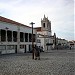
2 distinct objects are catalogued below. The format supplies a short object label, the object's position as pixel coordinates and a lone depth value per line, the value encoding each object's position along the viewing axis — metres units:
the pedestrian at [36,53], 12.39
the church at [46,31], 44.23
